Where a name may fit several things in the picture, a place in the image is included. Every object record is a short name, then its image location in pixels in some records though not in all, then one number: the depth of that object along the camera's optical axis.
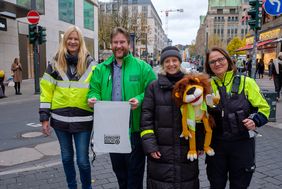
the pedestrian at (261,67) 27.25
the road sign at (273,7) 8.36
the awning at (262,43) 31.80
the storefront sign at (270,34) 31.10
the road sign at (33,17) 14.78
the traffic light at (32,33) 15.07
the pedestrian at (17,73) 15.25
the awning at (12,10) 17.49
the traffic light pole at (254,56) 9.03
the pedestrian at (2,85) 13.95
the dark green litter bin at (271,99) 8.16
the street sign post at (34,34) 14.84
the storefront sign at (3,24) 20.02
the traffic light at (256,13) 9.72
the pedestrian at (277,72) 12.35
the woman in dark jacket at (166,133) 2.74
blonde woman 3.31
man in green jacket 3.10
